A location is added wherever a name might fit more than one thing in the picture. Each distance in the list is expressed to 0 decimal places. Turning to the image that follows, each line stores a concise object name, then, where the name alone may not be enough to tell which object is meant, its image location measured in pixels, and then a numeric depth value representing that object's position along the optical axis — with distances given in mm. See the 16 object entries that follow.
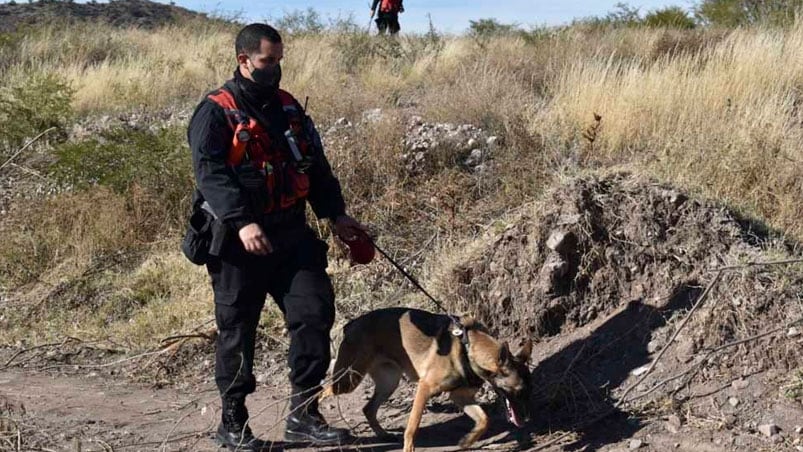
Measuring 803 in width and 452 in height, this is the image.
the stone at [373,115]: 9225
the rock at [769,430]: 4508
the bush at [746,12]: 12805
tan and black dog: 4668
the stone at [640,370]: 5133
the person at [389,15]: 16750
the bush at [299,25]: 16703
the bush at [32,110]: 10477
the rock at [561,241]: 5711
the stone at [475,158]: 8397
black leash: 4773
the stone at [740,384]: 4801
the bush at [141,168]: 8961
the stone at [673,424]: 4719
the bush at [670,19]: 15517
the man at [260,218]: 4375
